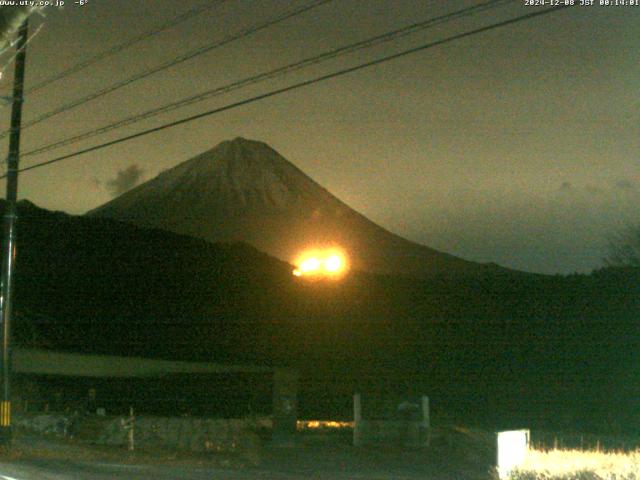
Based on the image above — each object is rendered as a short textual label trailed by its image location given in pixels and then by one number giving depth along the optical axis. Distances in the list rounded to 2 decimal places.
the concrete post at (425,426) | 22.94
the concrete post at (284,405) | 23.67
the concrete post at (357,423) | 22.98
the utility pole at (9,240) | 18.91
